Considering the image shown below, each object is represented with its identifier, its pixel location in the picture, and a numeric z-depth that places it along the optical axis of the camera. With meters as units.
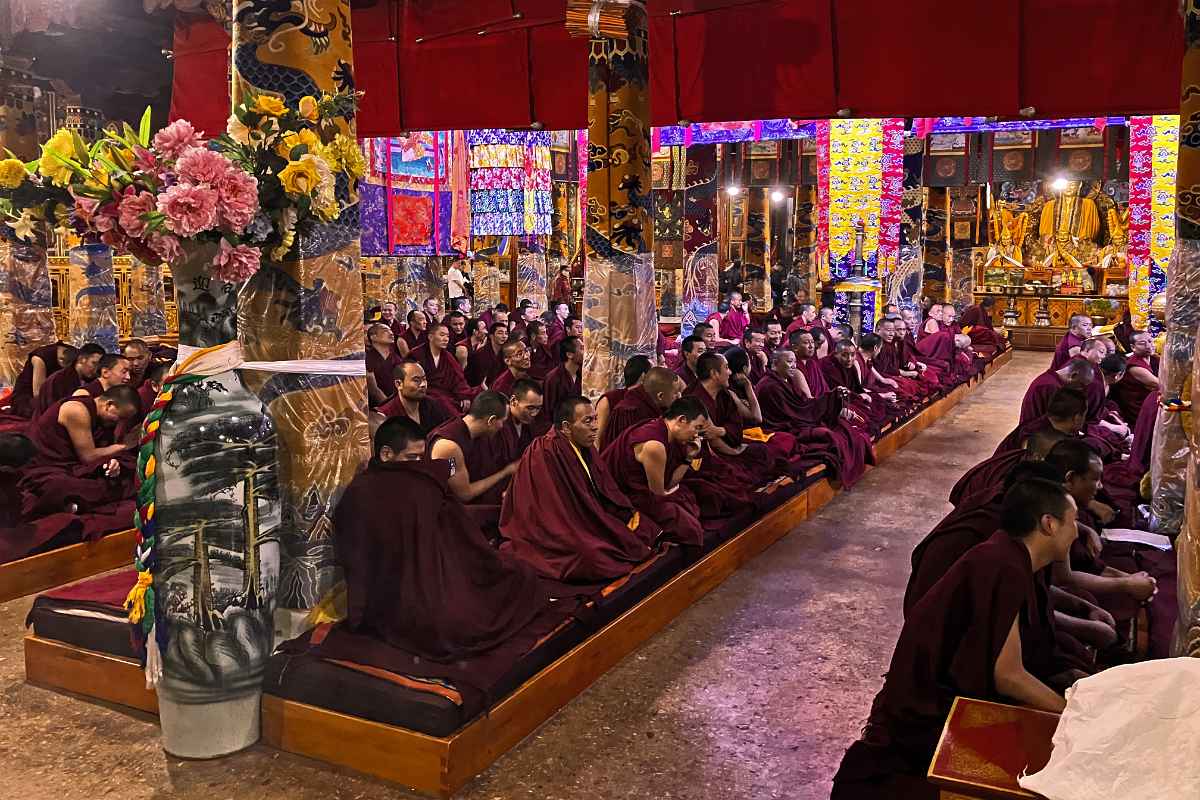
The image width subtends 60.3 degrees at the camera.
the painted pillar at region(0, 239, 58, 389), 9.06
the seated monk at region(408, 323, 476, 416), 9.34
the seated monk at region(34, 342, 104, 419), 7.17
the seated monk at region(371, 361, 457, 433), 6.18
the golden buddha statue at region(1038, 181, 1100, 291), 20.39
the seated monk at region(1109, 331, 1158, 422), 8.23
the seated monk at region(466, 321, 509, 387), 10.43
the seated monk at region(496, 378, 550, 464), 5.67
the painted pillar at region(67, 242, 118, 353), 10.70
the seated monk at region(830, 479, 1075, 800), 3.00
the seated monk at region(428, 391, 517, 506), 5.29
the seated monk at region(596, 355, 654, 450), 6.58
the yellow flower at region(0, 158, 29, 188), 3.33
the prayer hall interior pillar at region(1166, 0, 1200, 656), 5.01
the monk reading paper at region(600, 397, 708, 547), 5.35
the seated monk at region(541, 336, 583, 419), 8.31
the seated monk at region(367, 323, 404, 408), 8.94
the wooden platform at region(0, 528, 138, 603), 5.21
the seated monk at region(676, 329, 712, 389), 8.21
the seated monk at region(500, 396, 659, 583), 4.70
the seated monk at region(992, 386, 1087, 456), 5.50
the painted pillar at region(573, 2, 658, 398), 6.85
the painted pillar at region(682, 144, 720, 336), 18.33
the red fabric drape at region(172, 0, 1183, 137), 6.12
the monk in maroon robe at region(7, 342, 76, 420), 7.64
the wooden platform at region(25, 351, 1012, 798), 3.40
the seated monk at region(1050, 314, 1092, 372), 10.03
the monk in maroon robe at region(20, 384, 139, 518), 5.66
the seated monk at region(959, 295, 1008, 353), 16.30
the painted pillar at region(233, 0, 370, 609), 3.89
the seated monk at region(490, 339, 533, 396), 8.27
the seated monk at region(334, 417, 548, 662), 3.78
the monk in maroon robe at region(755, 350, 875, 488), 7.91
